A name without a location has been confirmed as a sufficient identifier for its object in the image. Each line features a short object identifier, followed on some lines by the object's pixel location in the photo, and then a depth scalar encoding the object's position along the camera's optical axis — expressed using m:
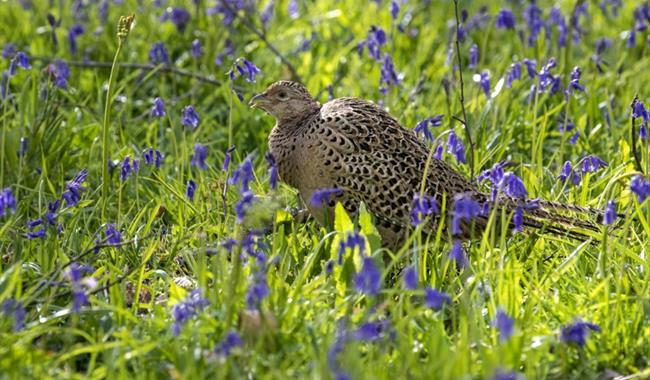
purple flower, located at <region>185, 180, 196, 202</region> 9.97
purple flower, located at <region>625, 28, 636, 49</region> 15.32
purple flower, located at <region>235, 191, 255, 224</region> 7.87
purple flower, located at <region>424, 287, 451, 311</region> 7.24
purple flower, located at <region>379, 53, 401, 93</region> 13.55
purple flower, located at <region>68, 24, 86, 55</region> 15.36
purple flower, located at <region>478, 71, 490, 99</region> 12.85
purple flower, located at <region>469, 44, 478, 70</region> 13.89
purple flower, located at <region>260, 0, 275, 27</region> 17.67
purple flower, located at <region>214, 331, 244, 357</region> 7.10
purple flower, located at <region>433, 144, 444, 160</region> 11.06
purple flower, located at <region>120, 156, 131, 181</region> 10.16
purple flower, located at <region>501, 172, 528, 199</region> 8.87
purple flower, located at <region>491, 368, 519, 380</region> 6.45
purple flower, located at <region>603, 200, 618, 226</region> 8.14
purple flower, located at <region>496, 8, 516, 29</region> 14.77
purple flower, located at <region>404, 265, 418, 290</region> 7.29
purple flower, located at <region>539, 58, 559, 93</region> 11.49
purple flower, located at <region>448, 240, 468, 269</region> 8.27
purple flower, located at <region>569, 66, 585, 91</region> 11.27
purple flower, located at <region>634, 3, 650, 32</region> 15.09
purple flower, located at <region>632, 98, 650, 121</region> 9.94
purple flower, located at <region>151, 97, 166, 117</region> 10.98
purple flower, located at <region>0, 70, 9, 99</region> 12.50
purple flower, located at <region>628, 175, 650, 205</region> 8.25
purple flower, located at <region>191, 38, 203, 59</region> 14.89
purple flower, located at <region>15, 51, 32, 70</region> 11.73
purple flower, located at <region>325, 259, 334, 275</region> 8.63
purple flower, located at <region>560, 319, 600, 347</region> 7.75
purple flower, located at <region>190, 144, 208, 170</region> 8.63
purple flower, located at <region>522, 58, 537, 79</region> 12.76
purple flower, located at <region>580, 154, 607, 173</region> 10.56
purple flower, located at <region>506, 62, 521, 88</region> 12.80
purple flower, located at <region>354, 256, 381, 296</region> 7.16
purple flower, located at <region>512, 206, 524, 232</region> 9.07
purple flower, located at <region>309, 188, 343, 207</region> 8.44
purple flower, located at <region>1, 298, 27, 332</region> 7.60
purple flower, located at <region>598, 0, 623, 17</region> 17.59
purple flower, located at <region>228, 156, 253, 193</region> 7.94
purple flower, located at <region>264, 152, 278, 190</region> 8.22
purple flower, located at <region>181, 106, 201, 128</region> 10.91
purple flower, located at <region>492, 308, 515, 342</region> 7.02
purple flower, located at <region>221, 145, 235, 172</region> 9.56
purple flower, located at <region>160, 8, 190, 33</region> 16.67
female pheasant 10.52
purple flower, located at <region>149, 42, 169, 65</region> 14.62
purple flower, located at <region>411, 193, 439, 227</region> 8.17
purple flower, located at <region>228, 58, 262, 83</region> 10.81
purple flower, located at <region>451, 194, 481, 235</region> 7.70
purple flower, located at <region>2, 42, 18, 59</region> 14.26
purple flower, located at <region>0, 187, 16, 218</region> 8.59
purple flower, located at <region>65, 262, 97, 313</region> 7.19
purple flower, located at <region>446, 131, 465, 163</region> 10.58
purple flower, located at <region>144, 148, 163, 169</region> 10.51
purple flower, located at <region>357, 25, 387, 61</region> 14.07
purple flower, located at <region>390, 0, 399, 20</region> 14.77
